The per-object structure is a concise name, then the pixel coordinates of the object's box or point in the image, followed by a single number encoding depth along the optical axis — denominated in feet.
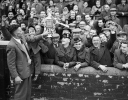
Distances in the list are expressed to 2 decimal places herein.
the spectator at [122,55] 18.11
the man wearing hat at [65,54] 18.84
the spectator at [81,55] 18.43
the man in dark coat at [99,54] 18.67
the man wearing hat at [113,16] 30.77
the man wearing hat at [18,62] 15.46
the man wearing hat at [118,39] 20.28
